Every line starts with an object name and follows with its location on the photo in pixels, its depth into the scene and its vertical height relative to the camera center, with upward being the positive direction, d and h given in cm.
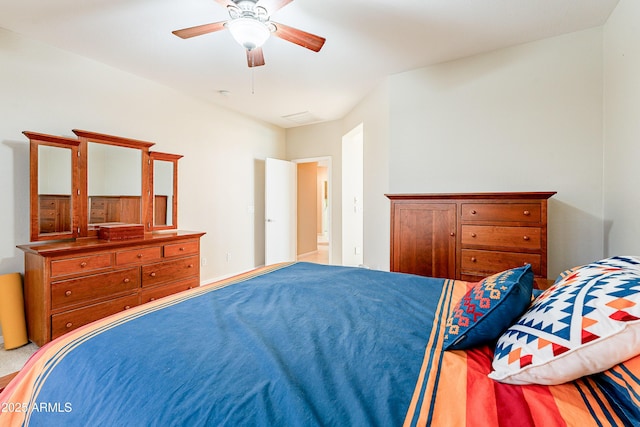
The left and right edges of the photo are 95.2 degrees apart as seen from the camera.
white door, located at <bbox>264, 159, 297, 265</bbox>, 491 +2
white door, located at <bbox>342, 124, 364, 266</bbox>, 498 +25
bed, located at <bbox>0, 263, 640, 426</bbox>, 65 -44
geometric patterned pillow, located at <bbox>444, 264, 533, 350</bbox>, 91 -33
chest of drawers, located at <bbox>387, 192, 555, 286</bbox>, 225 -18
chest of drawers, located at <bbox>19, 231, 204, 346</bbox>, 222 -57
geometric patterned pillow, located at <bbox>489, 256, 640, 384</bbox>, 66 -30
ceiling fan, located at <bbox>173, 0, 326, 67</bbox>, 178 +120
